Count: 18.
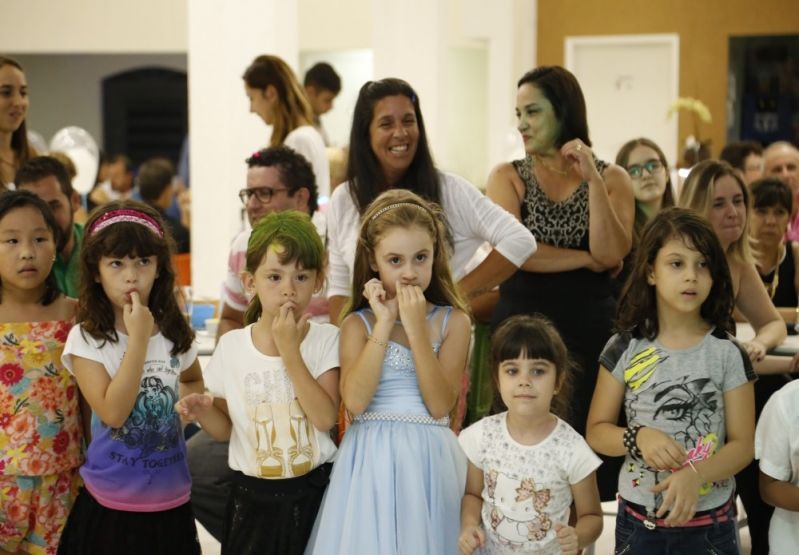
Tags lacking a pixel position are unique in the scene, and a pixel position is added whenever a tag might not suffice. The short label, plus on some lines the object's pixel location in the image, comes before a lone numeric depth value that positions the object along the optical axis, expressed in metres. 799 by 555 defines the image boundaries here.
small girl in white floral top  2.71
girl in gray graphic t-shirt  2.77
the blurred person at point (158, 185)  8.88
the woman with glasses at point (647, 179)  4.68
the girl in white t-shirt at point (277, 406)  2.87
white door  13.02
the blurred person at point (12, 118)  4.54
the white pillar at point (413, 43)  8.98
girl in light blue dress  2.84
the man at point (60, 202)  3.68
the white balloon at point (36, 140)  7.40
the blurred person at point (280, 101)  5.36
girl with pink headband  2.96
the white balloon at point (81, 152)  7.93
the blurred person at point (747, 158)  7.44
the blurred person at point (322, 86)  7.38
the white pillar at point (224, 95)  8.34
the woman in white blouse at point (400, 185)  3.49
